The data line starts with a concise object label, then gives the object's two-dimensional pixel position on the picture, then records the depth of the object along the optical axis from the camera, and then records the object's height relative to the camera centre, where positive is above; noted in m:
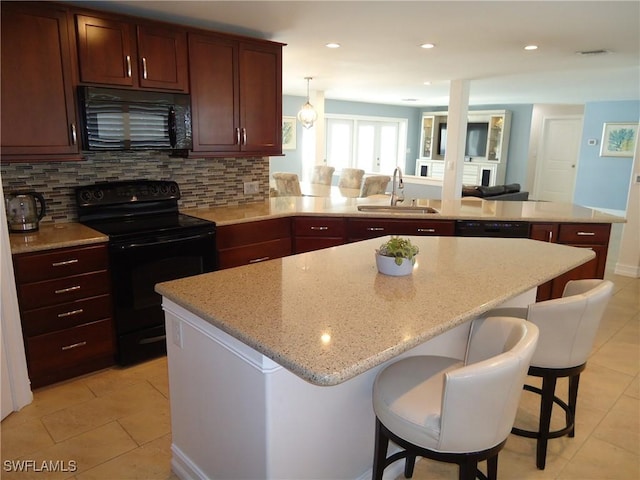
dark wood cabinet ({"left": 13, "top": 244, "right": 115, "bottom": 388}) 2.46 -0.92
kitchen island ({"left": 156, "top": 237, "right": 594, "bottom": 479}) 1.31 -0.54
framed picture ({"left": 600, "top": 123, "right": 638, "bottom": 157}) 8.93 +0.32
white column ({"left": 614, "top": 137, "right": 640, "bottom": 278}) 4.85 -0.84
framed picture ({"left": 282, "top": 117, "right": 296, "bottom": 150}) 9.27 +0.33
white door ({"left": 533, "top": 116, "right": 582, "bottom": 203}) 10.26 -0.10
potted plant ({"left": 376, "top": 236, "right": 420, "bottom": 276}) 1.88 -0.43
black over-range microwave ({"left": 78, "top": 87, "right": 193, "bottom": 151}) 2.83 +0.18
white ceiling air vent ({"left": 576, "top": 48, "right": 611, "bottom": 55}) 4.18 +0.94
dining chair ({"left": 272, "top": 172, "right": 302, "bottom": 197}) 6.45 -0.49
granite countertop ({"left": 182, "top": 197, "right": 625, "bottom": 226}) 3.52 -0.48
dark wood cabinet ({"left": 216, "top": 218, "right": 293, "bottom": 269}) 3.27 -0.69
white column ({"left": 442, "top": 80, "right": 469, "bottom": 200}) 5.89 +0.26
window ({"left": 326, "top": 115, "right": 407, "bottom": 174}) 10.55 +0.22
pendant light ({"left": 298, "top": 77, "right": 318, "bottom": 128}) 6.57 +0.52
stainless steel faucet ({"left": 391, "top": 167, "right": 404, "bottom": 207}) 3.84 -0.36
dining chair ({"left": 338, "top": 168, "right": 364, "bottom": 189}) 7.39 -0.44
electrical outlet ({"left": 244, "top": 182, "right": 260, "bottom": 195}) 4.09 -0.34
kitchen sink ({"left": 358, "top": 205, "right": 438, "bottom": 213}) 3.81 -0.48
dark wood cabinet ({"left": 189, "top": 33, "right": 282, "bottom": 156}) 3.34 +0.41
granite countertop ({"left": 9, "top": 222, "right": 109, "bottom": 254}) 2.43 -0.51
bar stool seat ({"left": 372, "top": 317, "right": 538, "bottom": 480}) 1.22 -0.75
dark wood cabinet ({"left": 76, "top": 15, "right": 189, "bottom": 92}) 2.80 +0.60
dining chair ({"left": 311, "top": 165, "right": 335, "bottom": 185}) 7.87 -0.40
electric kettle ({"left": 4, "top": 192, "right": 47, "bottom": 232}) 2.66 -0.37
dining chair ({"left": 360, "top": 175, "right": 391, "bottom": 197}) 6.39 -0.47
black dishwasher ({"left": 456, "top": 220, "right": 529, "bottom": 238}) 3.56 -0.58
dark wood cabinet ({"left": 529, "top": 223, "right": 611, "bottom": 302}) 3.56 -0.65
